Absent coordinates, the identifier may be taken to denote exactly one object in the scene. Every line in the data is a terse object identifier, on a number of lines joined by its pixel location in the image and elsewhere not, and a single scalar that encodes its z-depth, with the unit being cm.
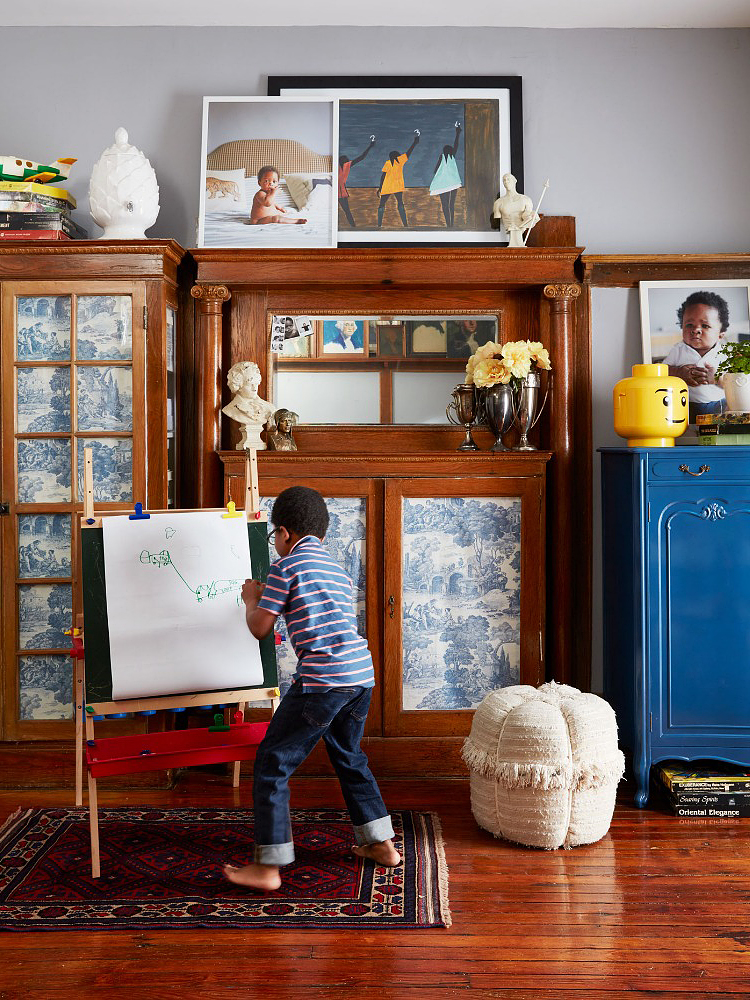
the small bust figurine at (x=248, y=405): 366
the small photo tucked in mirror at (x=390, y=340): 381
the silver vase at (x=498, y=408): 360
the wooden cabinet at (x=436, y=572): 361
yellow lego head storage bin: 341
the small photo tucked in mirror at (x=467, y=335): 382
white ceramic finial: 350
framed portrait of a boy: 378
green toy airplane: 356
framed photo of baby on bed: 374
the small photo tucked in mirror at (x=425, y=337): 381
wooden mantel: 365
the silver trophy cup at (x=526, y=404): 362
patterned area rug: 250
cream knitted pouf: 291
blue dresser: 330
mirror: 381
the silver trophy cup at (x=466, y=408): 368
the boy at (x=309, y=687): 262
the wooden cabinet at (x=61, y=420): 350
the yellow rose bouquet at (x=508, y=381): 357
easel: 282
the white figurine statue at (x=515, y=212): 366
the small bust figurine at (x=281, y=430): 369
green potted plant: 341
